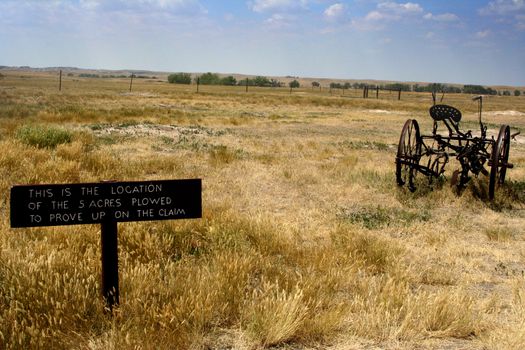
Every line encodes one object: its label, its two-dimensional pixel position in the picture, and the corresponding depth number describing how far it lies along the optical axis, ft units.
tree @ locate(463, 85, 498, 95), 425.69
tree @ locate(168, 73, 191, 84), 362.74
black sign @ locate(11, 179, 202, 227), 10.52
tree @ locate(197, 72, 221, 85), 371.76
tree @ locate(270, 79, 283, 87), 368.66
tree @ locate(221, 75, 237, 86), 367.02
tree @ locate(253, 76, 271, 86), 367.41
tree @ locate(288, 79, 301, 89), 395.57
